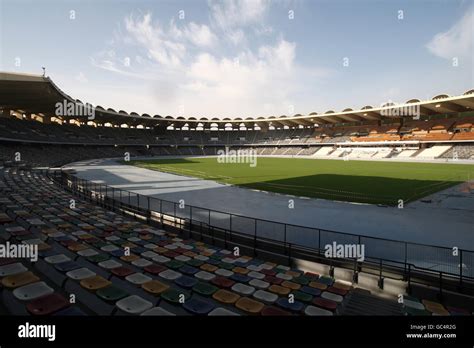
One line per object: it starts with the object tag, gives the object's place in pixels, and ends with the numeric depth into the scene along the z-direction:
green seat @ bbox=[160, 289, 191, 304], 5.84
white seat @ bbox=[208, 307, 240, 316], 5.18
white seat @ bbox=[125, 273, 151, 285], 6.69
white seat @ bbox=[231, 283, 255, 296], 6.59
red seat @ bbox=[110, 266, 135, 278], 7.08
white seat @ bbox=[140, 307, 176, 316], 4.93
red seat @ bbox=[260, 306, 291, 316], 5.32
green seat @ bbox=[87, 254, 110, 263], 8.00
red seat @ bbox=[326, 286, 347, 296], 6.89
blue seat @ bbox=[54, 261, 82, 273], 6.95
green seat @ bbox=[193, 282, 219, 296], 6.41
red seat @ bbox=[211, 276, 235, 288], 6.93
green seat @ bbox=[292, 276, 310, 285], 7.43
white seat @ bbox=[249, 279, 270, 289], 6.99
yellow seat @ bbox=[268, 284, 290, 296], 6.63
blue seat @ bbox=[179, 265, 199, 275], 7.72
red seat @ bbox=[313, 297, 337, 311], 6.03
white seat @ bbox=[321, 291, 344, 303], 6.45
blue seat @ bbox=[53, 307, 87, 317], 4.70
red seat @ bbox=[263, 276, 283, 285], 7.31
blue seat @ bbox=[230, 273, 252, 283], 7.34
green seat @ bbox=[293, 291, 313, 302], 6.29
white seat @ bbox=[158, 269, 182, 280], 7.21
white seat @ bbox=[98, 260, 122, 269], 7.52
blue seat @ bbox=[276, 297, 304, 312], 5.84
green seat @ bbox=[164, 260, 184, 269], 8.06
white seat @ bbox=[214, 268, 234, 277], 7.67
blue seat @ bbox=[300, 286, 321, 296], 6.75
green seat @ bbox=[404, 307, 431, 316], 5.91
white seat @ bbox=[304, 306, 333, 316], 5.61
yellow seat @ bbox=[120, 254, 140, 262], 8.29
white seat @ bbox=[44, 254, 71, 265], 7.29
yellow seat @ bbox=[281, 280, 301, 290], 6.97
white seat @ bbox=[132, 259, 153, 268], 7.96
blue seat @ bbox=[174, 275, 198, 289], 6.77
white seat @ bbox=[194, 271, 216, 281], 7.30
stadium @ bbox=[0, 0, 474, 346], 6.08
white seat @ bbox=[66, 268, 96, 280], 6.48
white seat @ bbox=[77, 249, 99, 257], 8.32
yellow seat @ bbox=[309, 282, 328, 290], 7.13
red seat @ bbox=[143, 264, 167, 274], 7.54
